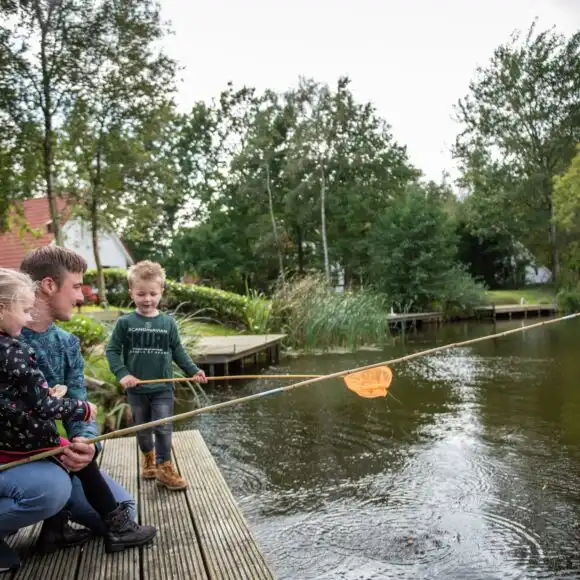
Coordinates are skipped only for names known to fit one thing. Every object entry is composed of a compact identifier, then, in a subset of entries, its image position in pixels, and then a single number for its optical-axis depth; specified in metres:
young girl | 2.06
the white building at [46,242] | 17.09
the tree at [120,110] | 13.76
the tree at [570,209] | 26.56
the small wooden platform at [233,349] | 10.16
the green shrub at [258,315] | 14.38
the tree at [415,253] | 23.94
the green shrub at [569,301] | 23.80
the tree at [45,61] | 12.81
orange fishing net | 2.84
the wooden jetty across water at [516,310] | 24.00
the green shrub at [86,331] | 6.89
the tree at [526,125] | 30.98
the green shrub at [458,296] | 23.73
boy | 3.43
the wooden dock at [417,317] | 19.20
